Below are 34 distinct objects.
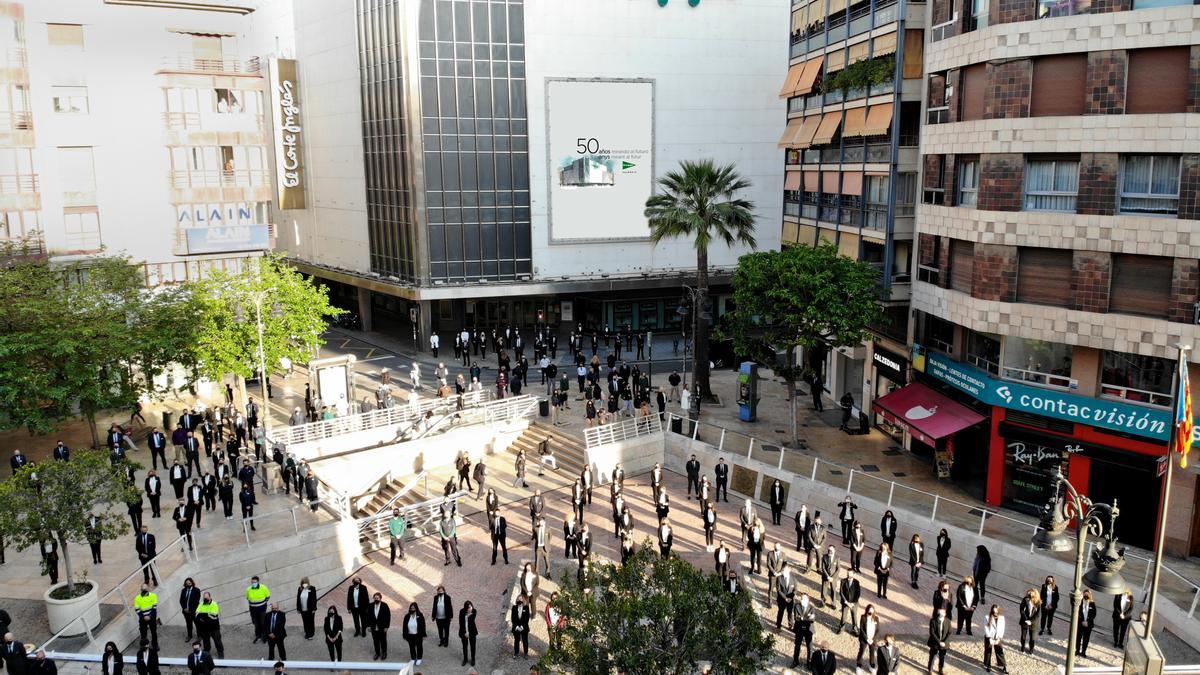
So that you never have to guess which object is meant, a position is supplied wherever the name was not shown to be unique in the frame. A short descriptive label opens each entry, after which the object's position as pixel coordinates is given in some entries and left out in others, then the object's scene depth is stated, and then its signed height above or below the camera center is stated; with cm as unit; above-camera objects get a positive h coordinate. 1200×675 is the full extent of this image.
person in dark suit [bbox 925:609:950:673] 1869 -927
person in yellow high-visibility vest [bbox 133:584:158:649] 1892 -870
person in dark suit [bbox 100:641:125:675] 1667 -859
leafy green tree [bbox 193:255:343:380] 3362 -497
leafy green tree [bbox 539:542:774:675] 1242 -611
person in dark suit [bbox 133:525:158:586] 2150 -848
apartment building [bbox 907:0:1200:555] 2316 -172
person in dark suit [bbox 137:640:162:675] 1738 -890
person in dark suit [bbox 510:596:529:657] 1973 -952
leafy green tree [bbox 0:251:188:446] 2870 -504
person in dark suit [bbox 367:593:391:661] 1962 -935
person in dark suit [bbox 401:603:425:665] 1919 -924
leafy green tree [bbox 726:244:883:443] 3061 -405
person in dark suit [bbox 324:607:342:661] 1916 -933
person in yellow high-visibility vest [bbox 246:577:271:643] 2008 -902
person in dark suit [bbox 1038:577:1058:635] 2033 -934
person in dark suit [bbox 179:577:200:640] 1962 -874
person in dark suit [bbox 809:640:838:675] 1750 -913
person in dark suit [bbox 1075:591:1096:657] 1959 -953
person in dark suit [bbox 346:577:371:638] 2028 -915
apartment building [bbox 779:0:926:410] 3219 +135
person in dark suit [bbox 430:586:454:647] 2022 -934
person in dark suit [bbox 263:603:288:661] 1922 -926
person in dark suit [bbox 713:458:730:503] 2898 -925
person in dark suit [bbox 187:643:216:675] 1691 -873
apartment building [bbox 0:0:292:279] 3850 +241
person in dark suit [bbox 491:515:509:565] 2458 -926
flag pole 1166 -447
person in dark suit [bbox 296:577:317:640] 2061 -939
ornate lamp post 1203 -488
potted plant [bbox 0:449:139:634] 1902 -667
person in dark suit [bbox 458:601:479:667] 1936 -926
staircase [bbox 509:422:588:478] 3188 -951
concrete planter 1948 -896
